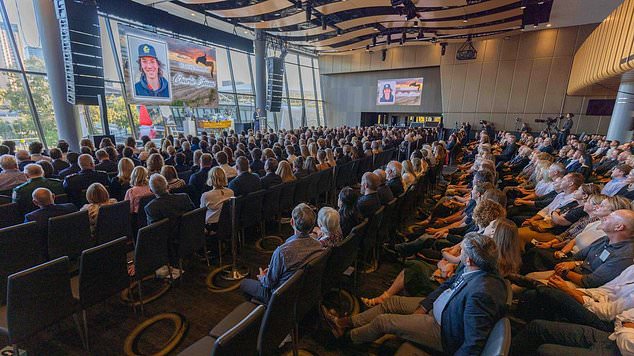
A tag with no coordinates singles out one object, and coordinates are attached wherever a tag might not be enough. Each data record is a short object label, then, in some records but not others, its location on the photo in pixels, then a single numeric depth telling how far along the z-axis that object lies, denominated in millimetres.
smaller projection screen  17734
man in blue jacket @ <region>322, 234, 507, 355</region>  1472
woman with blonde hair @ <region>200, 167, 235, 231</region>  3412
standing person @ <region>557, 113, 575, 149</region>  11420
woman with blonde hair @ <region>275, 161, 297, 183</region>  4598
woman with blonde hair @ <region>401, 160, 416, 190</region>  4516
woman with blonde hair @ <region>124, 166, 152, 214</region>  3287
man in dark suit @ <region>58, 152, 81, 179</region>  4535
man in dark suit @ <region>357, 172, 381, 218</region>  3174
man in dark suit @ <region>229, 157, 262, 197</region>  3961
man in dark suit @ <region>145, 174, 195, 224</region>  2848
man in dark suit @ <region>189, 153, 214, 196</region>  4242
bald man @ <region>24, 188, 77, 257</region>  2627
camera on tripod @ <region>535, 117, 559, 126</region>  12633
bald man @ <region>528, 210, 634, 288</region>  2078
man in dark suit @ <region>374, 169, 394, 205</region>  3591
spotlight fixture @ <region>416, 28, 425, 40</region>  12146
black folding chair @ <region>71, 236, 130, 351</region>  2021
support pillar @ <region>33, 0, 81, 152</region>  6598
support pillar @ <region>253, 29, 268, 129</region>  12630
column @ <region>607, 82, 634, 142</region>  8367
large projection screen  9003
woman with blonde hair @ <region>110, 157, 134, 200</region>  4055
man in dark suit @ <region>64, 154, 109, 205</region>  3889
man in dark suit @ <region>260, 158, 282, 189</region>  4312
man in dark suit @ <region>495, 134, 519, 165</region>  7878
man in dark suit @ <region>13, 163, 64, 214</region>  3201
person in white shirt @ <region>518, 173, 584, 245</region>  3170
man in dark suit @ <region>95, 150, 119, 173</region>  4969
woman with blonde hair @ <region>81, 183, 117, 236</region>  2900
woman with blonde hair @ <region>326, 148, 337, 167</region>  5967
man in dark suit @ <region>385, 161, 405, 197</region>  4102
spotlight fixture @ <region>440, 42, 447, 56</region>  14945
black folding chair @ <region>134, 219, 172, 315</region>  2400
